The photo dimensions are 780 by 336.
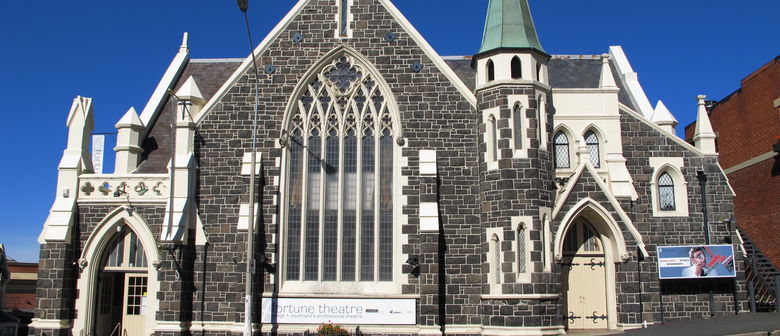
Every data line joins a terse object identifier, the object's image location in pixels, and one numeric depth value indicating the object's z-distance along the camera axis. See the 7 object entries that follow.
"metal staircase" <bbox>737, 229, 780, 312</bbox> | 21.31
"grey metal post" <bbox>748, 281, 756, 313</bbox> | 20.55
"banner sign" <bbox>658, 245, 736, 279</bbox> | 20.06
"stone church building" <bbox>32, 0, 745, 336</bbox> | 19.58
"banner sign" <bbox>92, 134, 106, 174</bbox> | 24.44
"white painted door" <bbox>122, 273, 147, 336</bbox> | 20.70
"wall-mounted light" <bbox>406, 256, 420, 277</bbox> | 19.56
